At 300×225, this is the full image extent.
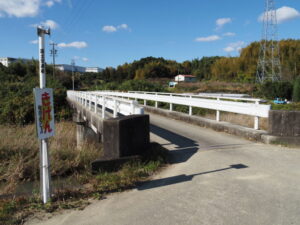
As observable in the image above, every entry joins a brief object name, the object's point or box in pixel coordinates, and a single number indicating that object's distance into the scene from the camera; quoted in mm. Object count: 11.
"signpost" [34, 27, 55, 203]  3789
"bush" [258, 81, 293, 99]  33125
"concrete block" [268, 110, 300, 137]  6609
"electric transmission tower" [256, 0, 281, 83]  44531
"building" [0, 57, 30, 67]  113138
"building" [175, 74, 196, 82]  93750
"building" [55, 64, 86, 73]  138625
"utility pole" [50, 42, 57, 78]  61028
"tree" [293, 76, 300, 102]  29748
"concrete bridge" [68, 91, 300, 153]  5512
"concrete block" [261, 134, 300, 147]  6669
